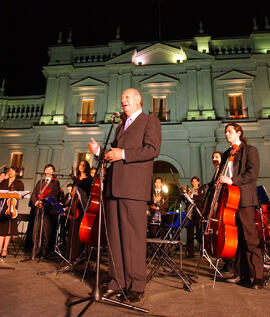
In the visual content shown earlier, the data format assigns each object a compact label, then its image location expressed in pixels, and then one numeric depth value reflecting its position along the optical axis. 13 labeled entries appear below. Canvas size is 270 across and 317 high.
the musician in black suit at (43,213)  5.43
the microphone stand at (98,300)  1.98
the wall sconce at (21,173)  14.27
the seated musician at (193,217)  5.79
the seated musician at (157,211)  6.57
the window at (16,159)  14.94
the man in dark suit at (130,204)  2.36
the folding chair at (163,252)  2.85
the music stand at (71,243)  3.69
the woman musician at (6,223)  5.09
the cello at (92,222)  2.96
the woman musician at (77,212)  4.36
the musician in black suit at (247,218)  3.13
